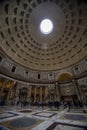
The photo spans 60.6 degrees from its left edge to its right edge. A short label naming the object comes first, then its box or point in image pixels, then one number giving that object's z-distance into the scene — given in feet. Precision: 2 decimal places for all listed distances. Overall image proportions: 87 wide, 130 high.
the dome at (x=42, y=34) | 64.95
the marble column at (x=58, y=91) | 74.23
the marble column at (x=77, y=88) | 64.91
